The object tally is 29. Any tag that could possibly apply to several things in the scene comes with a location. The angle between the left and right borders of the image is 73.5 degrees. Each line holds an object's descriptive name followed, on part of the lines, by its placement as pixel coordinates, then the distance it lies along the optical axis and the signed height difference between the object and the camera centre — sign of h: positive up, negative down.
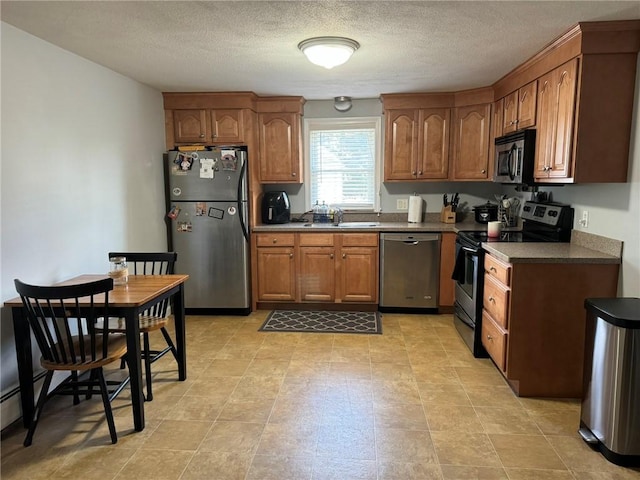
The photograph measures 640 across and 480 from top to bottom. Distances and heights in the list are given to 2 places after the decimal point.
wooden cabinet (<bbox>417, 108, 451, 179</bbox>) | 4.36 +0.46
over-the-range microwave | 3.17 +0.25
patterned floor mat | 3.94 -1.27
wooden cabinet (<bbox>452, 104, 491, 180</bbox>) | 4.21 +0.47
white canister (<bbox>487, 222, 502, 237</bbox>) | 3.29 -0.30
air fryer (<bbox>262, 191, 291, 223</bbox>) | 4.62 -0.20
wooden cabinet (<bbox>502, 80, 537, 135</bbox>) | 3.16 +0.63
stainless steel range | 3.21 -0.47
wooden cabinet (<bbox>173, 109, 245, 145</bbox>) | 4.28 +0.64
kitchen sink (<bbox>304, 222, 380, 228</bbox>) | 4.45 -0.37
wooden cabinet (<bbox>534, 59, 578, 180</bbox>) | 2.60 +0.44
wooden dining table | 2.28 -0.79
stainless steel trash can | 2.00 -0.92
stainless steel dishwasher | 4.22 -0.79
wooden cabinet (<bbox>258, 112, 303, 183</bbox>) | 4.51 +0.44
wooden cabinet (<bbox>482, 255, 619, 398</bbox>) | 2.59 -0.81
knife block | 4.59 -0.27
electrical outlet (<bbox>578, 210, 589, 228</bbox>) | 2.96 -0.21
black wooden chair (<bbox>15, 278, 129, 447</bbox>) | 2.10 -0.81
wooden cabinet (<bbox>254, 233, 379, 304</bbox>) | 4.35 -0.80
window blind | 4.79 +0.27
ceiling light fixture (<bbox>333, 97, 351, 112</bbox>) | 4.62 +0.92
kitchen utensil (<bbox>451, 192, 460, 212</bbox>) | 4.61 -0.15
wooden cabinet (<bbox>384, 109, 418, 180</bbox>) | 4.41 +0.47
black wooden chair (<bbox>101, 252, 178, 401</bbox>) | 2.71 -0.87
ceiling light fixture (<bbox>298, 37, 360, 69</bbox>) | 2.62 +0.87
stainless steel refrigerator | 4.15 -0.35
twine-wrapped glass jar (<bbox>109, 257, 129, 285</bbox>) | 2.73 -0.53
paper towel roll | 4.65 -0.21
